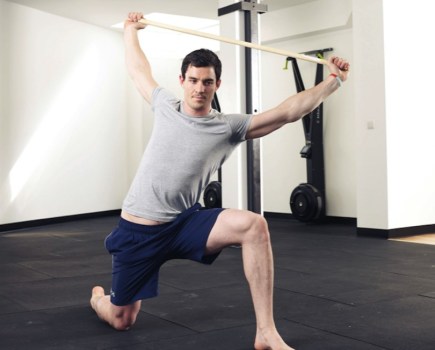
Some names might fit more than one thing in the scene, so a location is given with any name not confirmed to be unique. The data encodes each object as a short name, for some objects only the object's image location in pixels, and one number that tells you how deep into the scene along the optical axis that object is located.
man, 2.38
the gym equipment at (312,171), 6.69
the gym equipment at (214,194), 7.59
